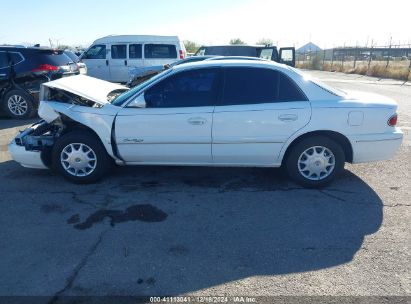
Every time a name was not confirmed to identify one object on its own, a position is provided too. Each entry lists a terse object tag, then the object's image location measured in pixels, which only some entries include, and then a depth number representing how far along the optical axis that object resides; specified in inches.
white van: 495.5
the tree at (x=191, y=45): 1884.6
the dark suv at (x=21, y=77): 321.7
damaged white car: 152.9
